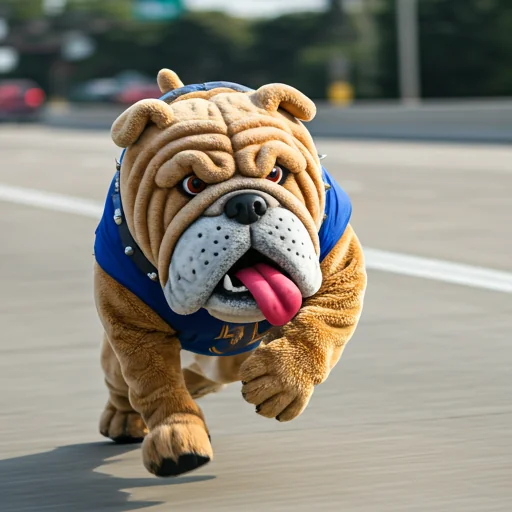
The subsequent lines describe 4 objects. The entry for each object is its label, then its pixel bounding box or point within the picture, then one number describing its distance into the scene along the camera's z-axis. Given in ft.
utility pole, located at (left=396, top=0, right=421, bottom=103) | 152.15
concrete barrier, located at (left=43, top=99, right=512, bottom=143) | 96.37
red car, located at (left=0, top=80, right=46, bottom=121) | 175.73
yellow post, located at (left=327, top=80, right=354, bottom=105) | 152.05
